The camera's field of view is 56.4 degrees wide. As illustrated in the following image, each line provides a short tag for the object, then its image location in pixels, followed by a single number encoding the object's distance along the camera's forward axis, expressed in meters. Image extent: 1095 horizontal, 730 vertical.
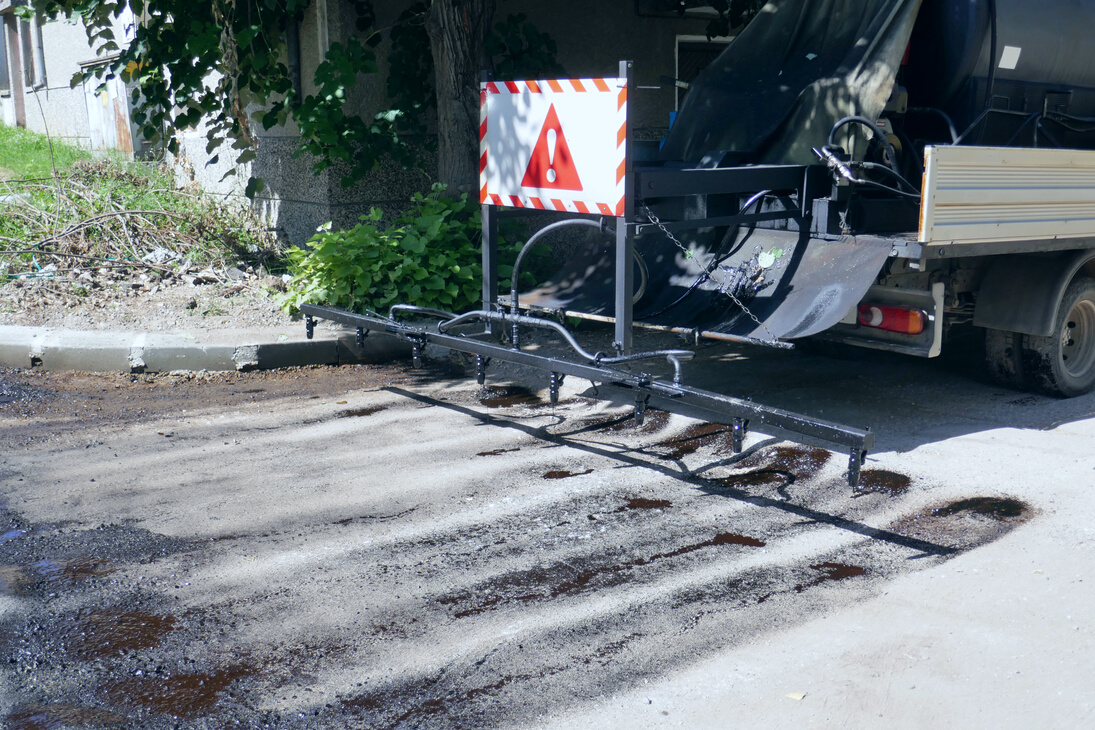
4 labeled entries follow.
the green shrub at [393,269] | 8.21
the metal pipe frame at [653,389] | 4.35
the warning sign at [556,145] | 5.34
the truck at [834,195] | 5.45
